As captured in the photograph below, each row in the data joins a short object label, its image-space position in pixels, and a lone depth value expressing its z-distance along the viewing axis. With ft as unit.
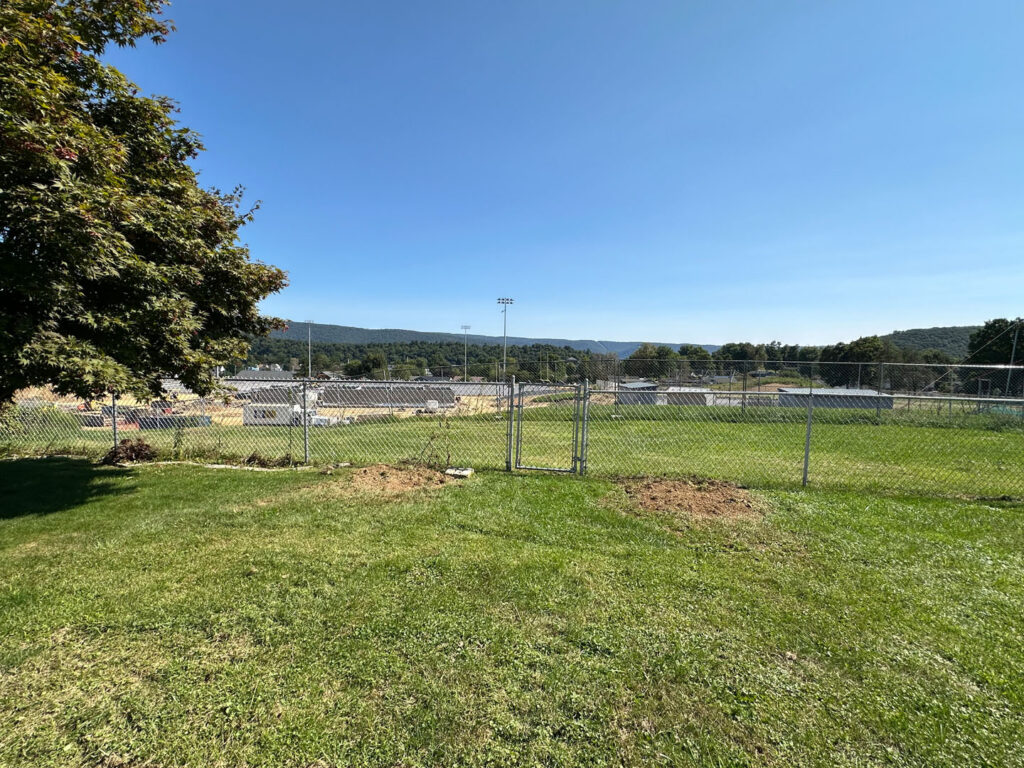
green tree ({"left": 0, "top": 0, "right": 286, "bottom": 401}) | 12.24
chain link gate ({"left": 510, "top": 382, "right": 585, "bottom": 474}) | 23.25
